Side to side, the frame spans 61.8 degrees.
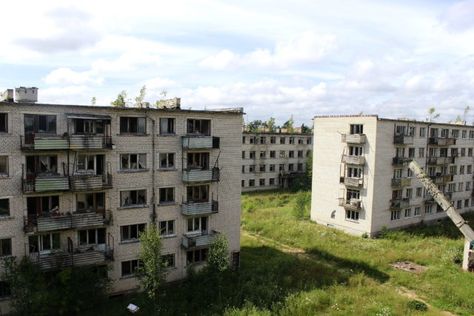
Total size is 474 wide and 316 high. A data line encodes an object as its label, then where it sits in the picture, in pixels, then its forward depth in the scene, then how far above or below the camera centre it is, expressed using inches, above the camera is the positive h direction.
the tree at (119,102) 1467.8 +79.5
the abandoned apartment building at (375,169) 1895.9 -208.4
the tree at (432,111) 2270.1 +106.1
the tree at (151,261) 1096.8 -380.7
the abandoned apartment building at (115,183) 1023.0 -174.0
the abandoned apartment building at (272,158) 3095.5 -260.0
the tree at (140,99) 1275.8 +95.9
